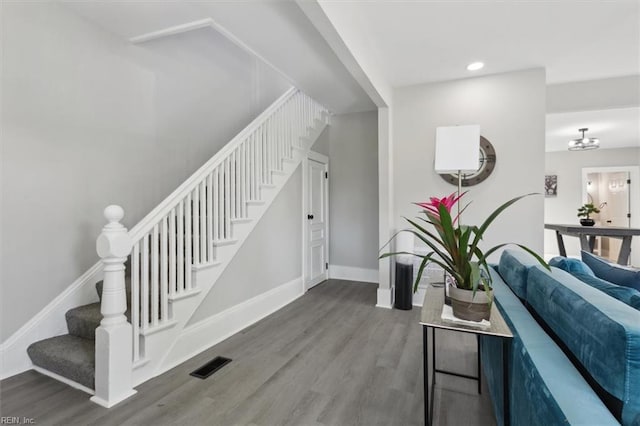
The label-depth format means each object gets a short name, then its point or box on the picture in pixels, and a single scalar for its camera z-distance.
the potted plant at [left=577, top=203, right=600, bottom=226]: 4.41
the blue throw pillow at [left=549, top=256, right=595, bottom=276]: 1.62
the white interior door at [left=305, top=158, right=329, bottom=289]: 4.49
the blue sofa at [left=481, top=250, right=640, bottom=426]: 0.78
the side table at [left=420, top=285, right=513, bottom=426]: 1.26
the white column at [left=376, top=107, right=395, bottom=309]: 3.79
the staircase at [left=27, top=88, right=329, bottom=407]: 1.91
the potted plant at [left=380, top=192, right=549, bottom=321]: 1.31
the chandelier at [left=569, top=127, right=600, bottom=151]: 5.16
